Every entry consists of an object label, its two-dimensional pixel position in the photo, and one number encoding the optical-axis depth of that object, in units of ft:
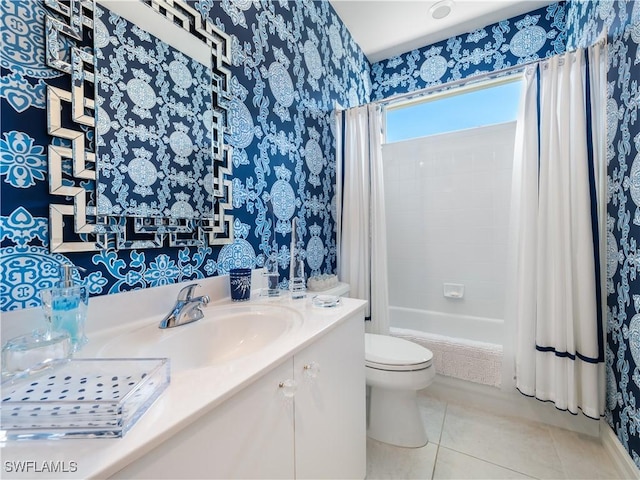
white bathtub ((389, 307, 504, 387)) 5.48
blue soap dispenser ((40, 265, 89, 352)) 2.16
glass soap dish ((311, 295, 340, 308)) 3.64
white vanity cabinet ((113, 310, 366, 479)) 1.57
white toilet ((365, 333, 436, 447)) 4.51
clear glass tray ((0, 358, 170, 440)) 1.32
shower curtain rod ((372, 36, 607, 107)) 5.11
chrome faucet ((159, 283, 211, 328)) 2.92
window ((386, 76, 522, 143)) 7.39
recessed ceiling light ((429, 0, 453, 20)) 6.57
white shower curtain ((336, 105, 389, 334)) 6.39
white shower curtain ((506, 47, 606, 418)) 4.48
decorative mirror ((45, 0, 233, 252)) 2.53
